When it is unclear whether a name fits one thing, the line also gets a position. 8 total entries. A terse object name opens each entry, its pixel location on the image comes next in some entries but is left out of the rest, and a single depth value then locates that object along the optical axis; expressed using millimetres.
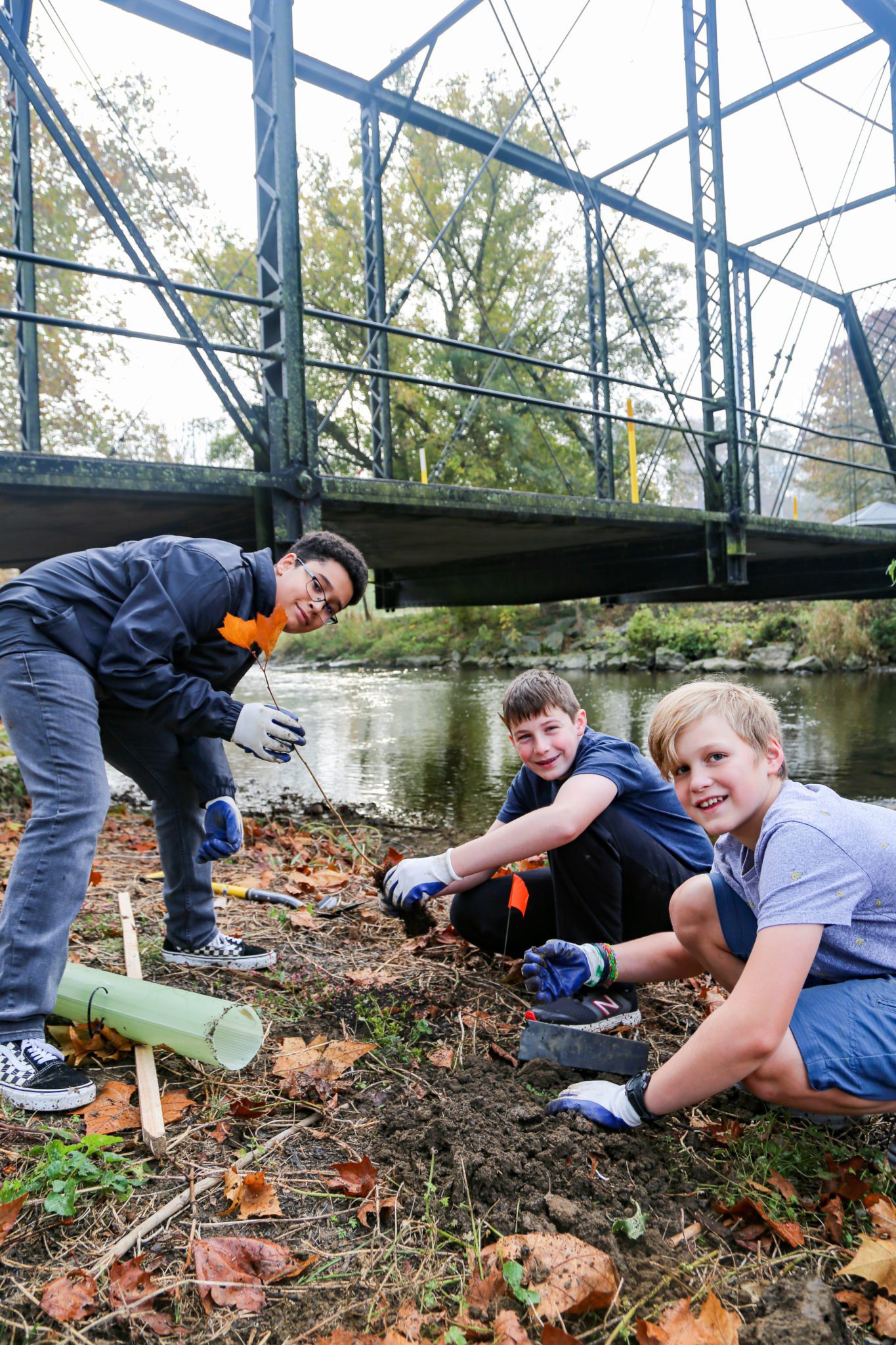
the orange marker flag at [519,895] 2391
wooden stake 1579
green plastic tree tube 1839
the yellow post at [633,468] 8198
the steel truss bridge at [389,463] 4445
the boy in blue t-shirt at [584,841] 2170
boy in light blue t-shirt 1448
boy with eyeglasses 1840
